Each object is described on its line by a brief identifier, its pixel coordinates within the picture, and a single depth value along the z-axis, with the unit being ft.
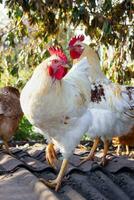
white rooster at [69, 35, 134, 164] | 13.60
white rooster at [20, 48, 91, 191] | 10.04
